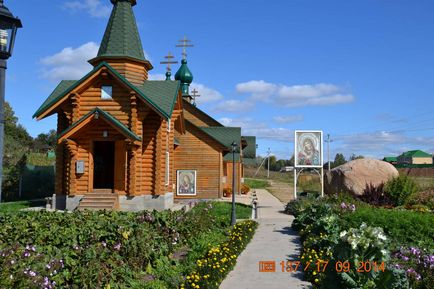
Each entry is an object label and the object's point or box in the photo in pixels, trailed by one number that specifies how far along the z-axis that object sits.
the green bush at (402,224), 10.60
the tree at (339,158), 97.71
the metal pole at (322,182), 20.61
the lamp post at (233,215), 14.83
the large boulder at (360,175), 19.42
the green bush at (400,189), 18.17
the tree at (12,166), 25.53
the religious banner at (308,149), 21.33
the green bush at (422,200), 18.16
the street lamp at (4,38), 5.51
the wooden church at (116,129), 16.88
